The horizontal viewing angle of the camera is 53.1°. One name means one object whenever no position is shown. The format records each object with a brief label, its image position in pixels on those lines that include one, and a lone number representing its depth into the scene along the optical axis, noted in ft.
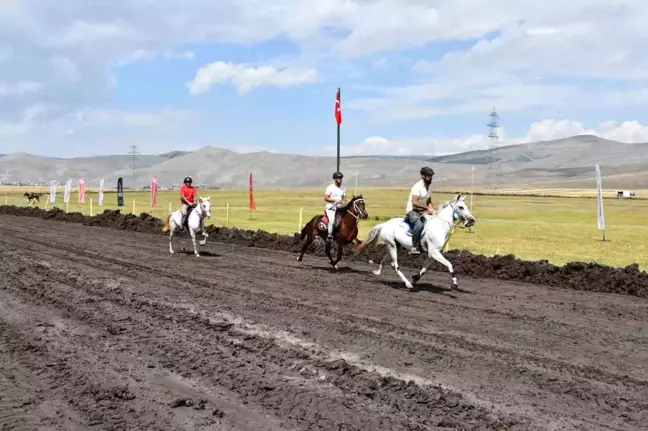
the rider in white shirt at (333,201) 62.85
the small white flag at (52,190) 188.08
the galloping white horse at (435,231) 50.11
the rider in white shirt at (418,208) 50.83
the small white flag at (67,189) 178.50
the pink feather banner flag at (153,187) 182.89
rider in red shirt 73.78
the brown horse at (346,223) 61.26
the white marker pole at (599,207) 94.04
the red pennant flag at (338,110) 81.56
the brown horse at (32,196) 225.84
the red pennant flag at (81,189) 189.65
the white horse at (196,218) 71.80
